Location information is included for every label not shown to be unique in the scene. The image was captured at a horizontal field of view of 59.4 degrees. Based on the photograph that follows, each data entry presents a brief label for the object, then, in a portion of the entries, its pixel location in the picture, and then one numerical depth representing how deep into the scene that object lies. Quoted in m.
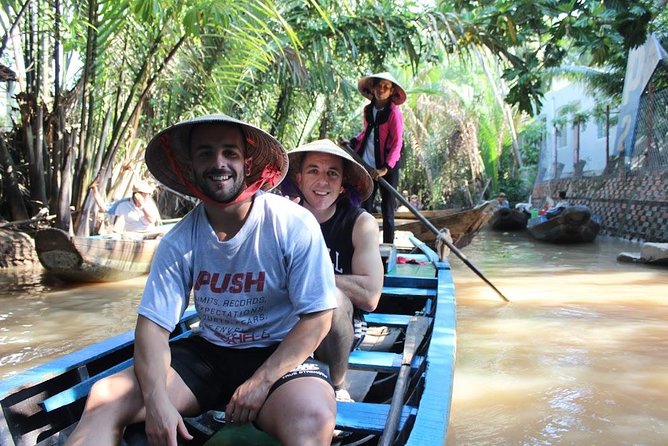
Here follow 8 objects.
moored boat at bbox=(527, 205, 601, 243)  11.96
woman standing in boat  4.41
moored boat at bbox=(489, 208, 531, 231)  16.20
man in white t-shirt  1.49
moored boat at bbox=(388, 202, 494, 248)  7.90
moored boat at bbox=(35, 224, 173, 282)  6.30
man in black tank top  2.29
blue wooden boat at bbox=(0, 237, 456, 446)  1.69
